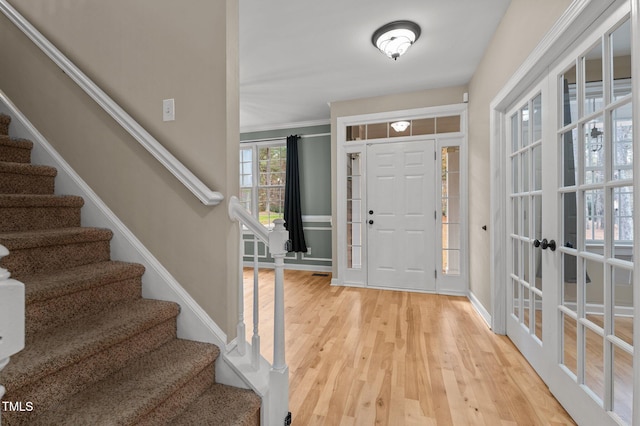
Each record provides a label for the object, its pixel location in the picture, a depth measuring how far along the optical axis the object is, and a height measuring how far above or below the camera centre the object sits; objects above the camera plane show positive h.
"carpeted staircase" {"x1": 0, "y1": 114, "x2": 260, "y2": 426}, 1.02 -0.51
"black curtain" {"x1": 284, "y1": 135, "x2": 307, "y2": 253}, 5.01 +0.24
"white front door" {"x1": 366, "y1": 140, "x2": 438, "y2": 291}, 3.75 -0.05
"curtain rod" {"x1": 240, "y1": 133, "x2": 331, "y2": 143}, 5.00 +1.30
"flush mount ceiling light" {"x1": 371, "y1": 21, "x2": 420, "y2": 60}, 2.38 +1.46
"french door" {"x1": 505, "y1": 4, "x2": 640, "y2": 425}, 1.21 -0.08
